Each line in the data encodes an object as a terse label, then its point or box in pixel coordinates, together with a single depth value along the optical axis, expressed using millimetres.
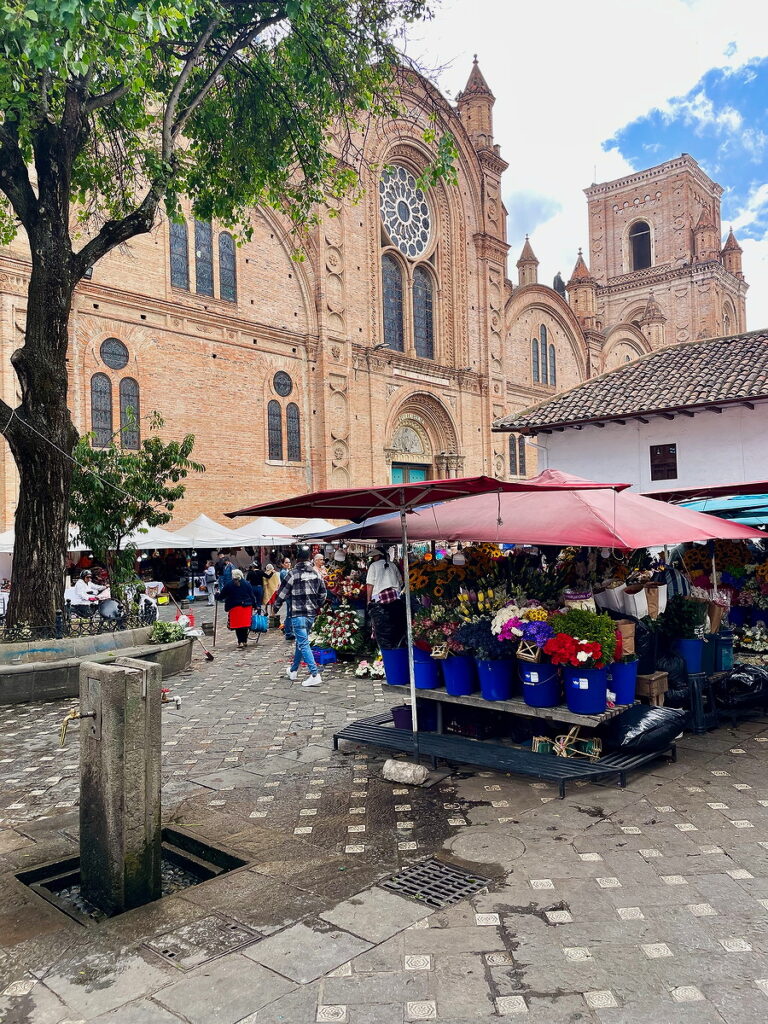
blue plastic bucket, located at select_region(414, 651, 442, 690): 7027
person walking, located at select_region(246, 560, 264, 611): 19659
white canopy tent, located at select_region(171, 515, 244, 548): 19184
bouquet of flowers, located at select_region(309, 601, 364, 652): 12266
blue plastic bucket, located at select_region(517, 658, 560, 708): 6141
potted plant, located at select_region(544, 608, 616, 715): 5859
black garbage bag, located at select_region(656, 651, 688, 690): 7434
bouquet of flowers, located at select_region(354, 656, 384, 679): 11219
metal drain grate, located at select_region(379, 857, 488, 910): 4172
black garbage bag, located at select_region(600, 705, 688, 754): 6078
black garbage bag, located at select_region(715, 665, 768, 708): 7863
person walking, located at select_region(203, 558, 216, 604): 23656
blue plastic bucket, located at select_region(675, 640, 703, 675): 7535
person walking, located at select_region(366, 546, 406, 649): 7348
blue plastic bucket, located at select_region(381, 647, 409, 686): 7234
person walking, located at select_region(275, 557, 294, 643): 14281
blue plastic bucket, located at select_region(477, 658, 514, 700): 6426
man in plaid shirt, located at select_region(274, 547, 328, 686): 10883
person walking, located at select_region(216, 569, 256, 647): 14438
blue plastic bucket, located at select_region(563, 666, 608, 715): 5914
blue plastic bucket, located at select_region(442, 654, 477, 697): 6730
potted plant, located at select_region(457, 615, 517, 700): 6379
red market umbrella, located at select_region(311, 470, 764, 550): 5832
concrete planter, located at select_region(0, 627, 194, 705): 9758
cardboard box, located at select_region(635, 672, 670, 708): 6922
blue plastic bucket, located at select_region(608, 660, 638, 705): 6336
